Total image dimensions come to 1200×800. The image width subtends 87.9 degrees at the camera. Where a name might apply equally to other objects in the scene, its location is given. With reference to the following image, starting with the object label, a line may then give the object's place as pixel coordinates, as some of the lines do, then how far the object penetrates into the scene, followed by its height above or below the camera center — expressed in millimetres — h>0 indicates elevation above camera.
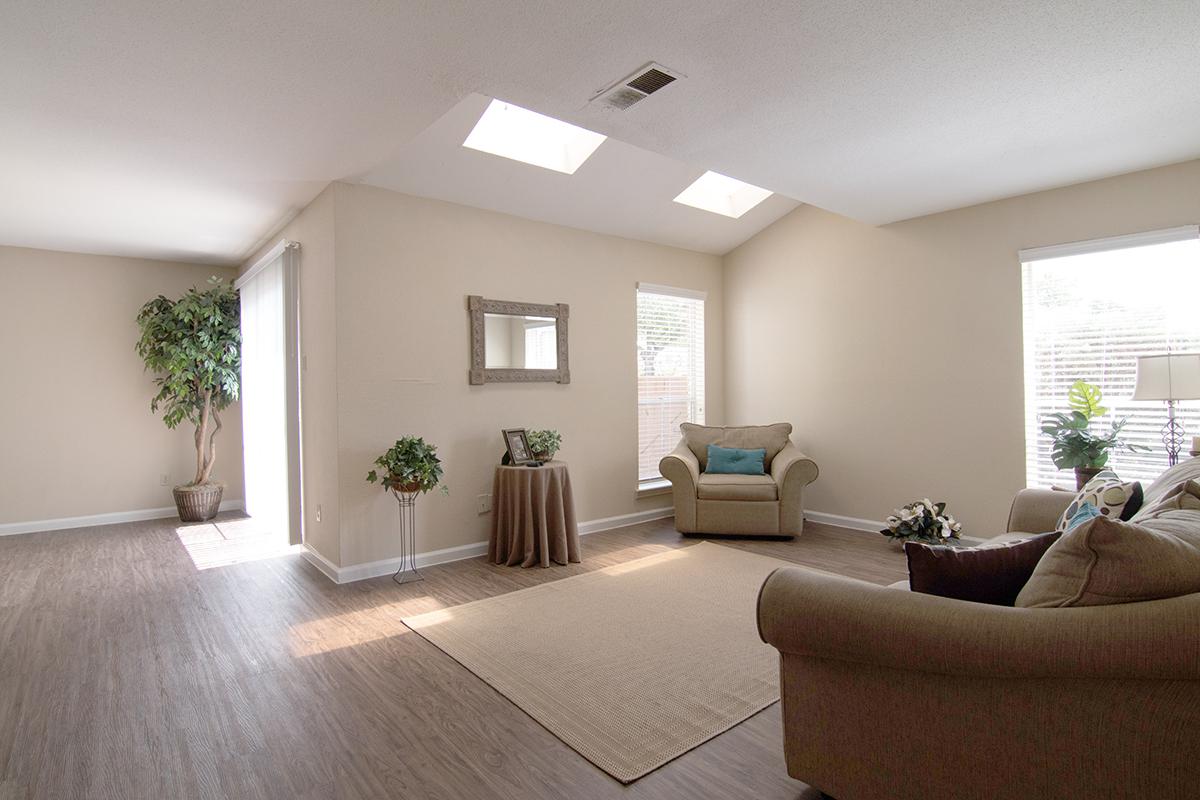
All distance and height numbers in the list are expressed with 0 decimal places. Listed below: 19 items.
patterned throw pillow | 2270 -431
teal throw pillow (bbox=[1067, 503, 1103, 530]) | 2008 -424
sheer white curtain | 4875 +95
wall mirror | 4648 +450
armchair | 5012 -836
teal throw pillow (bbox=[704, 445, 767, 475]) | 5391 -582
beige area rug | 2250 -1187
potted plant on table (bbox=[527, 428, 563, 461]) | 4688 -341
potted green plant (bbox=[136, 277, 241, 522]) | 5824 +416
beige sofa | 1331 -733
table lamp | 3363 +38
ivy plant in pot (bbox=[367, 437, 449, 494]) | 3910 -414
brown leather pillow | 1672 -494
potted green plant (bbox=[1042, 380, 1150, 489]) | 3863 -327
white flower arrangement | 4535 -990
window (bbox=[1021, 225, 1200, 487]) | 3842 +401
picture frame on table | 4555 -352
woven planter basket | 5930 -909
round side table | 4328 -837
